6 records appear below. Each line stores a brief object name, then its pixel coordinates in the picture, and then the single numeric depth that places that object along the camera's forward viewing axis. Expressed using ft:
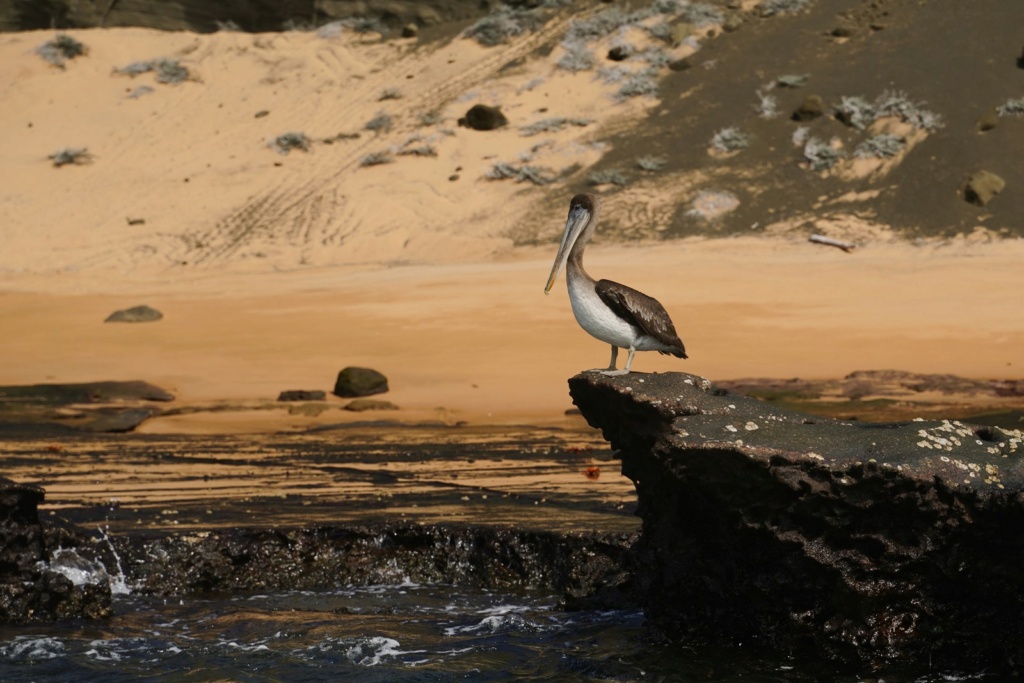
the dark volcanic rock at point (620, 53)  129.80
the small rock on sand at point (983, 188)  96.27
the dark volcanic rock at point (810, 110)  111.96
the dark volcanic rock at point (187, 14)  154.30
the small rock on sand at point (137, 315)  77.30
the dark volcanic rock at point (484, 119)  121.29
